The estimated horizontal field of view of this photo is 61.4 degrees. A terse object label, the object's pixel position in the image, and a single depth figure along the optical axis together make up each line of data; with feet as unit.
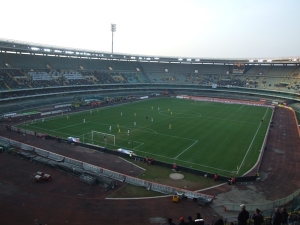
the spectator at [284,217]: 32.40
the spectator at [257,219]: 32.68
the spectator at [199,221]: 34.64
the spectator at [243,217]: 33.27
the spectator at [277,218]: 31.96
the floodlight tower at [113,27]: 283.69
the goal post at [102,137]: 109.29
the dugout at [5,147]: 92.27
